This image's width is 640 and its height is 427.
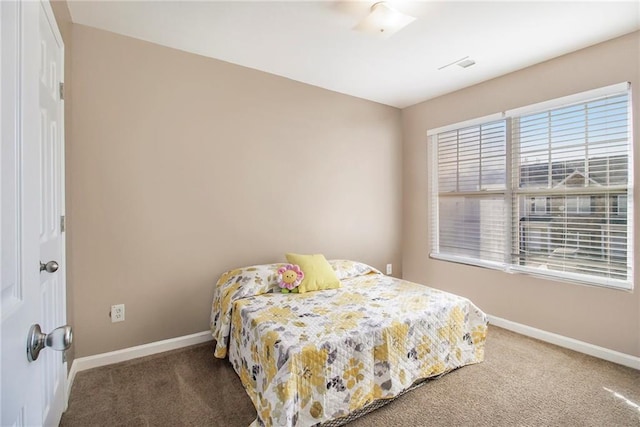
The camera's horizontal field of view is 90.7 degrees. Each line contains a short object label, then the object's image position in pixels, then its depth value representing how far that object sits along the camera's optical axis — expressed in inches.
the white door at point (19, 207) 21.9
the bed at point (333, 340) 65.0
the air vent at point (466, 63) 109.8
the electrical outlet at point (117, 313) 93.8
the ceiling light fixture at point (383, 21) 79.2
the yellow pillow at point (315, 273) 103.1
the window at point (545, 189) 96.1
